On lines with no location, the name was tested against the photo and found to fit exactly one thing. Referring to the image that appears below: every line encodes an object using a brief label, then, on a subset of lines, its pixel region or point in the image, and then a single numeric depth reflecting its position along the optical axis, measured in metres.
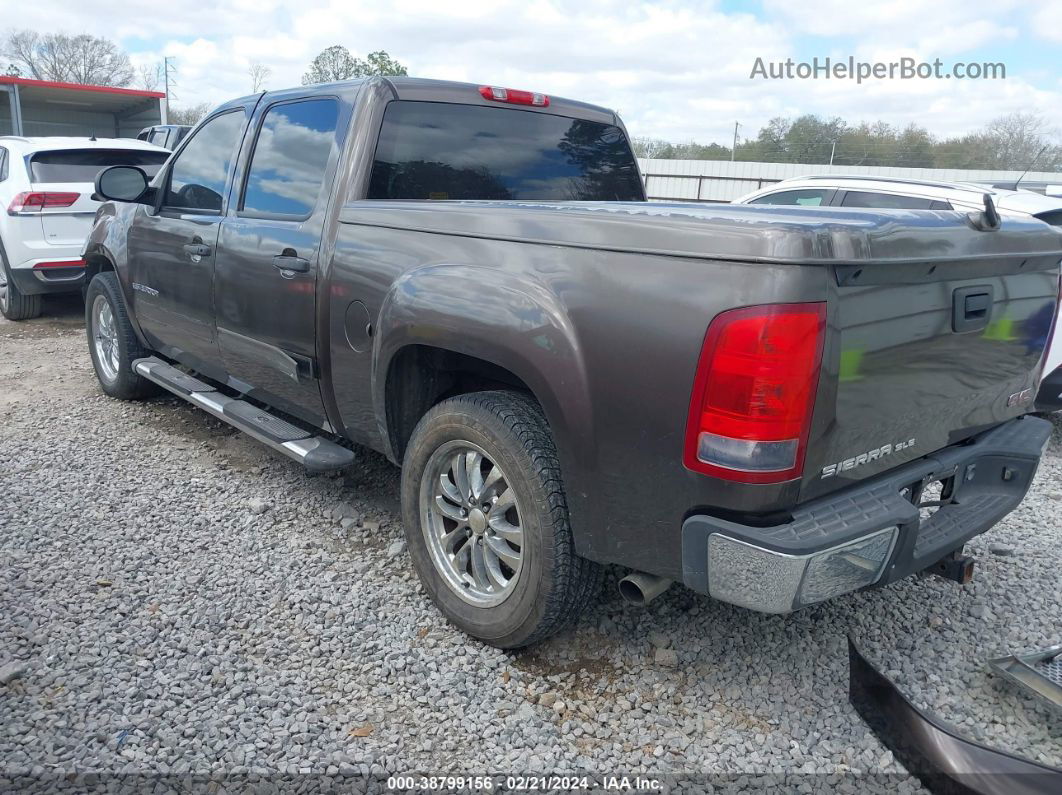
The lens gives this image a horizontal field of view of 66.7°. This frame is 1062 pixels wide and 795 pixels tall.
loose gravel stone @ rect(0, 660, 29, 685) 2.66
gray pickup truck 2.07
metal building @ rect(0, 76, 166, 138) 21.83
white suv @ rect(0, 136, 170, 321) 7.92
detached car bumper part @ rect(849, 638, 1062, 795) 2.09
